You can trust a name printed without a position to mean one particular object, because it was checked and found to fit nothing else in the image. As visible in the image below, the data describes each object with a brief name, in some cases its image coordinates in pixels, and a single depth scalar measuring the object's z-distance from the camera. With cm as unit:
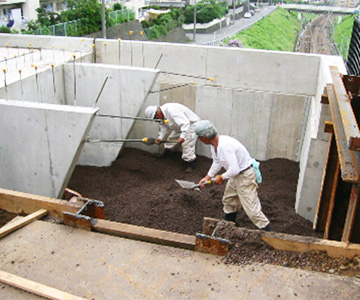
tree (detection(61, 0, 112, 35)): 2434
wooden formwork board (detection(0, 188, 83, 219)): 379
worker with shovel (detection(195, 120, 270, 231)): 512
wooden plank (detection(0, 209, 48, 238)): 356
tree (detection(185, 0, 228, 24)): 4803
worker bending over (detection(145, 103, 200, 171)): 784
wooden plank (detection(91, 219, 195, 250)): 332
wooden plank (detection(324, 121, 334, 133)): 513
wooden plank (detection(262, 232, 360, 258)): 315
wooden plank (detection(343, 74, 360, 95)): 600
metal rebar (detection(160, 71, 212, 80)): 909
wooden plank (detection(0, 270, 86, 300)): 271
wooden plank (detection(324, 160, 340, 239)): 506
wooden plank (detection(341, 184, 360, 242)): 381
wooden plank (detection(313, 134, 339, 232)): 546
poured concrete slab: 283
